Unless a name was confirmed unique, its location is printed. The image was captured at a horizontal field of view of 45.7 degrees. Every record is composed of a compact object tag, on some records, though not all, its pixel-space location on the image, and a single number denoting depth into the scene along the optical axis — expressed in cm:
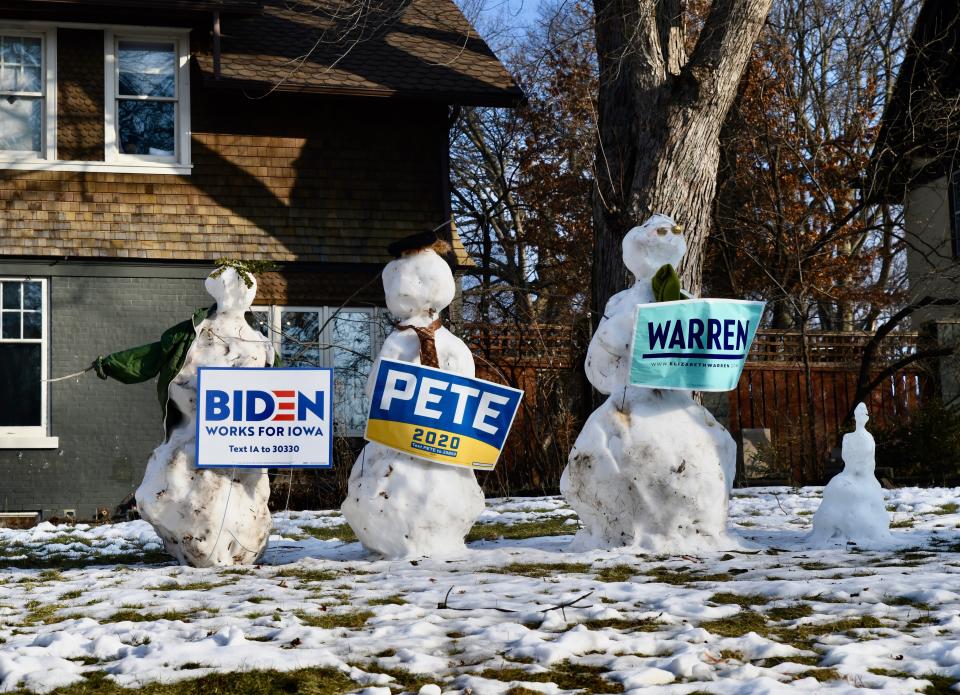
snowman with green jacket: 685
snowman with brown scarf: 679
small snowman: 709
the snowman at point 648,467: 675
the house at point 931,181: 1490
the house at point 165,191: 1297
